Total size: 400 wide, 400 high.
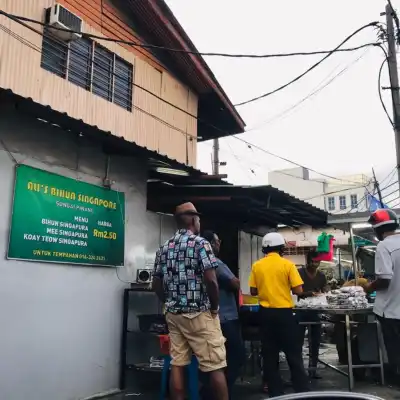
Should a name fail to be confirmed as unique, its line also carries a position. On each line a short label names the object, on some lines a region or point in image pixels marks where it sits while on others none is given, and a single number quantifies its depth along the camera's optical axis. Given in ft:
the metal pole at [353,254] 27.86
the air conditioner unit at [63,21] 23.26
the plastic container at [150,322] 19.04
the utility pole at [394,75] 31.76
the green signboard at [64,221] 15.34
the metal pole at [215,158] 60.44
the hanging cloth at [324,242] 31.09
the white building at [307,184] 131.85
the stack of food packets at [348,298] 19.27
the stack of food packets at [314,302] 19.78
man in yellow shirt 15.80
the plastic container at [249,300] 26.37
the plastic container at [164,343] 17.34
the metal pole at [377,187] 48.25
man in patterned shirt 12.66
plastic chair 15.60
